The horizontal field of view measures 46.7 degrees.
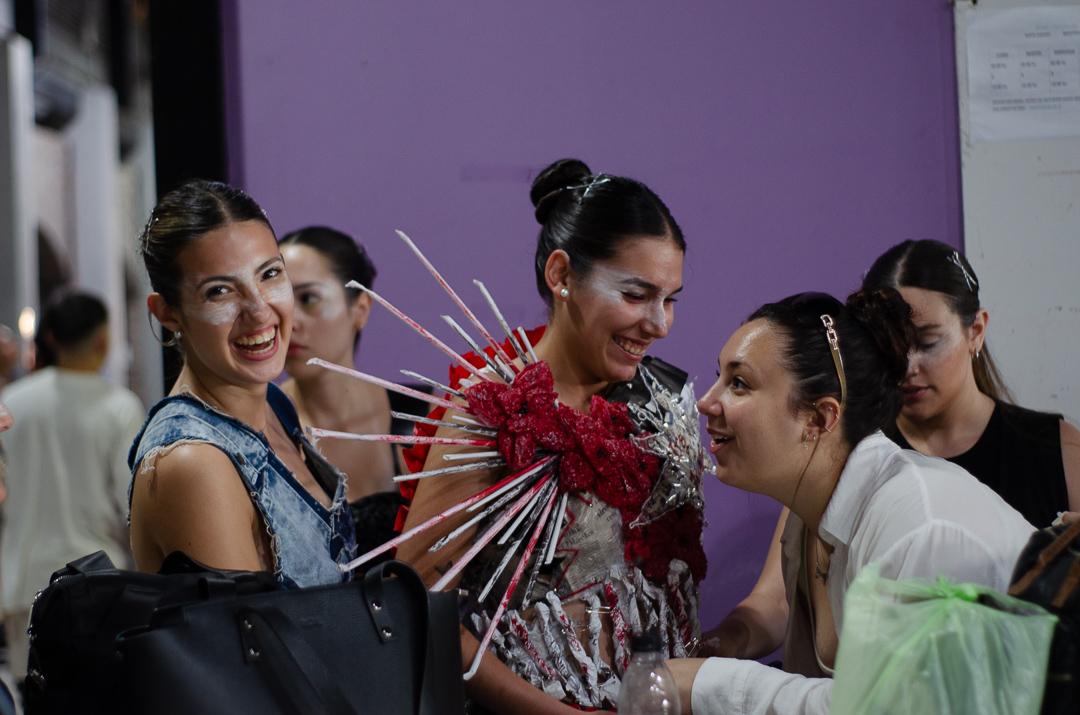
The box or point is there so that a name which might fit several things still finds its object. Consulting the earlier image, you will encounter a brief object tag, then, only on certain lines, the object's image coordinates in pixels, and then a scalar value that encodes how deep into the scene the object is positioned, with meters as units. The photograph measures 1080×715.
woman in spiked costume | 2.27
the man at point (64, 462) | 5.05
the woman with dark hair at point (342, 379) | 3.11
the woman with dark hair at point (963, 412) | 2.75
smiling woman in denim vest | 1.98
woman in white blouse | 2.03
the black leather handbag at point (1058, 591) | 1.62
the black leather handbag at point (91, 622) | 1.73
